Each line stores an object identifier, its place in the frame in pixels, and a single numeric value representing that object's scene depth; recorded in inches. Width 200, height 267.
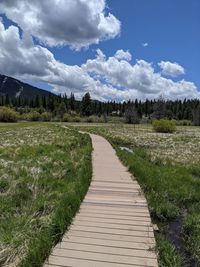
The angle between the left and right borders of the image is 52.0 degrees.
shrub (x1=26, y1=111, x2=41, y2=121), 2566.7
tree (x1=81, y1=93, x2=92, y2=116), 2973.0
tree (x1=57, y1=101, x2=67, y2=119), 2877.6
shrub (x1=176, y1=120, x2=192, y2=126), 2692.2
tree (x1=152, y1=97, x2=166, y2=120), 3014.8
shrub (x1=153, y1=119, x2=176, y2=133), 1438.0
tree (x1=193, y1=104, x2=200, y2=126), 2723.6
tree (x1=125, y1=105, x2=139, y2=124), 2764.6
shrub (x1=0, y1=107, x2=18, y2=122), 2364.9
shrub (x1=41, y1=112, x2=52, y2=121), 2582.5
